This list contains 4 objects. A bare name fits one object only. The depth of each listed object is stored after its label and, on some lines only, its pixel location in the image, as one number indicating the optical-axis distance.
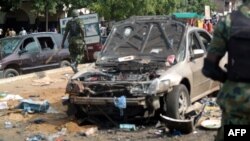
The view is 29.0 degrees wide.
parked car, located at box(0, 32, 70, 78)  14.55
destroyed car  7.23
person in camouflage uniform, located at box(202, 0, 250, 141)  3.10
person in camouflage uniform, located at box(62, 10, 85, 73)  12.37
